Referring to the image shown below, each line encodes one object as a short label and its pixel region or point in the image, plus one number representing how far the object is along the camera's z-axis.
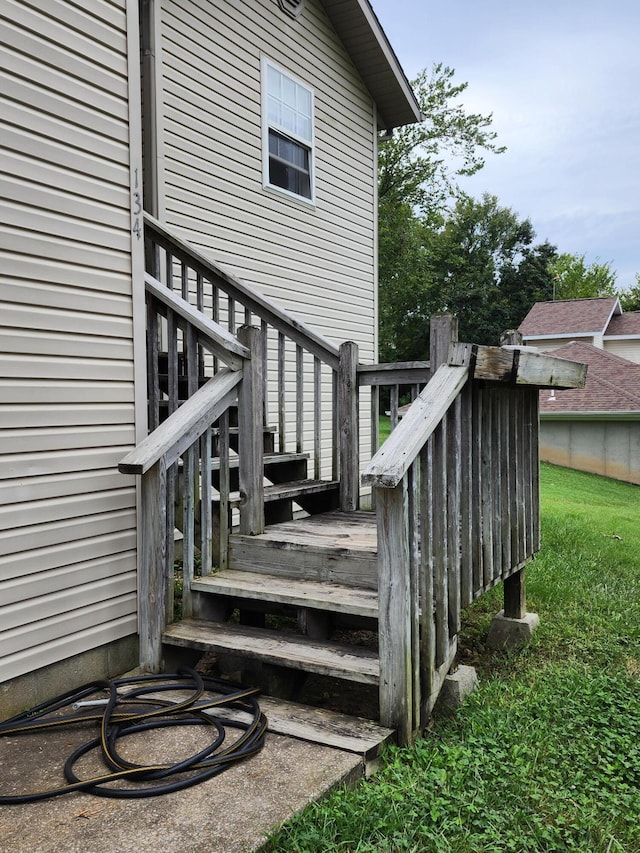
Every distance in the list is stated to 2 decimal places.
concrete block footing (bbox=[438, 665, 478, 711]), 3.11
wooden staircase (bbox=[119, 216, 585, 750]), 2.71
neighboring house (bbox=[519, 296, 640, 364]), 25.28
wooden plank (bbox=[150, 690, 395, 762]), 2.47
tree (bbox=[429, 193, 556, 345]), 34.28
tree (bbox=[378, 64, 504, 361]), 20.84
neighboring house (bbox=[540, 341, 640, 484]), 17.48
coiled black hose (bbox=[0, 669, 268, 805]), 2.24
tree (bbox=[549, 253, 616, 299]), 37.56
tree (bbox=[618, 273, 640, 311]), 45.69
